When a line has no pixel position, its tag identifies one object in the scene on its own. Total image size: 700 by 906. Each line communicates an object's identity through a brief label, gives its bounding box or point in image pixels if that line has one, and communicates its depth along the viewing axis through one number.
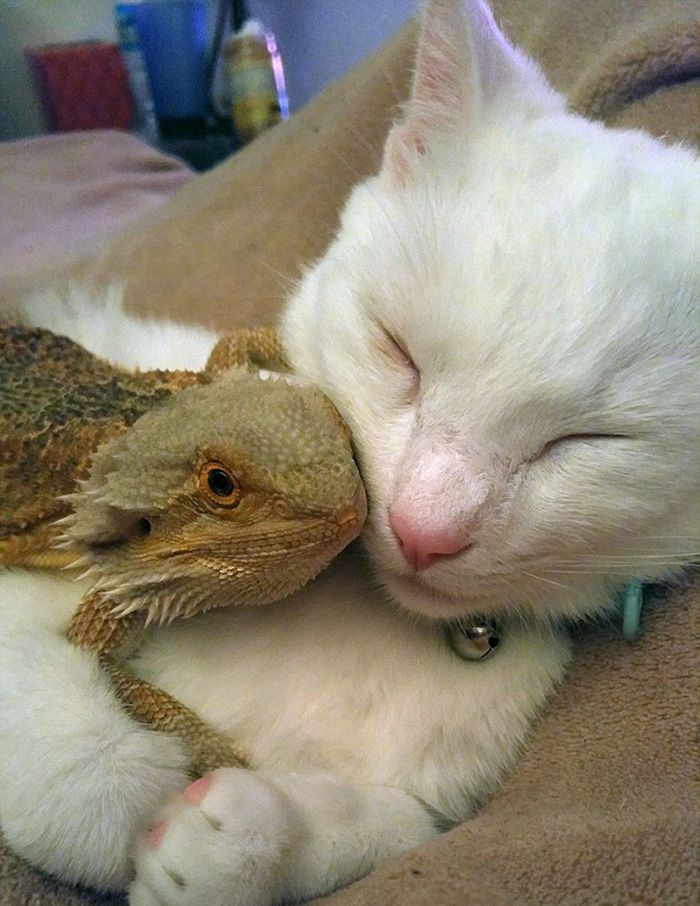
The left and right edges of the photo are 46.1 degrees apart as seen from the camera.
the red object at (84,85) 0.73
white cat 0.15
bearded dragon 0.15
